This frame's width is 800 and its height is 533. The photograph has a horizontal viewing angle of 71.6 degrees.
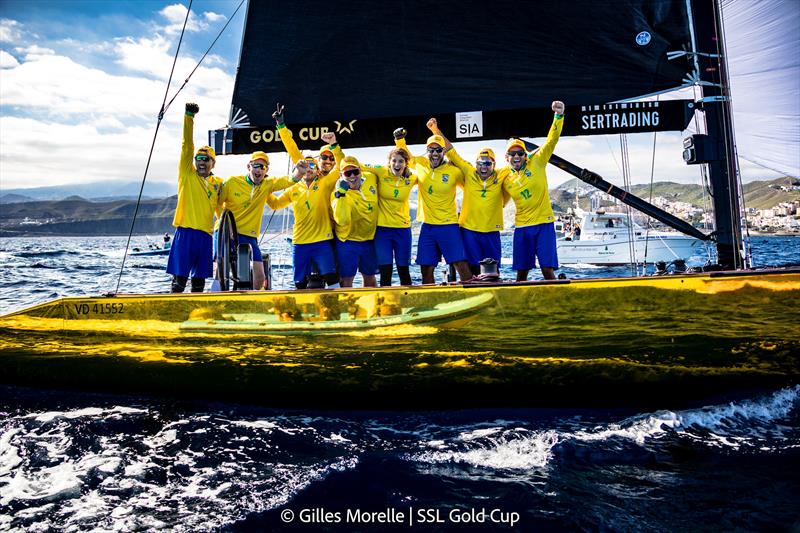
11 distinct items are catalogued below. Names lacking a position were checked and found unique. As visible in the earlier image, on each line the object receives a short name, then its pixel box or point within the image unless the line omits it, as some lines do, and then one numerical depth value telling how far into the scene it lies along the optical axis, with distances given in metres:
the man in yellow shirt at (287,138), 5.58
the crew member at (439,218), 5.05
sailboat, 3.51
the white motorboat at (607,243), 24.08
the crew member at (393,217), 5.11
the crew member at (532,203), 4.90
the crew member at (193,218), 5.12
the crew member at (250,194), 5.47
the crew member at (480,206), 5.06
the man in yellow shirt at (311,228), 5.05
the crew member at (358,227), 4.88
